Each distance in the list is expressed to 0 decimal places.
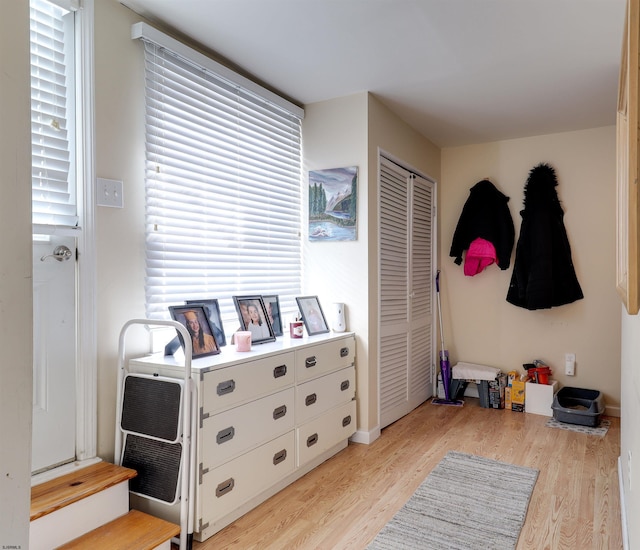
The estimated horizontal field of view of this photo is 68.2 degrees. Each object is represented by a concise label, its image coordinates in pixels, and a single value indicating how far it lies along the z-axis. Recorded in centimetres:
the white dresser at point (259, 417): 210
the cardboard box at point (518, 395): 407
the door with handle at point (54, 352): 193
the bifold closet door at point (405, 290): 359
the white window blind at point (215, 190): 242
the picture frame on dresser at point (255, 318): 272
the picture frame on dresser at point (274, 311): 300
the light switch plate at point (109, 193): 213
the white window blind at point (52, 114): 193
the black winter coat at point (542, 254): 408
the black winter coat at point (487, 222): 437
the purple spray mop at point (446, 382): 431
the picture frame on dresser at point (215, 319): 251
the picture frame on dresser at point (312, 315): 311
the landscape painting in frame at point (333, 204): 330
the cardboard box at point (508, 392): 414
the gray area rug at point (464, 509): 209
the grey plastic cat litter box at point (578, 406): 362
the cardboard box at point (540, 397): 396
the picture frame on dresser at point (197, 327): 228
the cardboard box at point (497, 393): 416
